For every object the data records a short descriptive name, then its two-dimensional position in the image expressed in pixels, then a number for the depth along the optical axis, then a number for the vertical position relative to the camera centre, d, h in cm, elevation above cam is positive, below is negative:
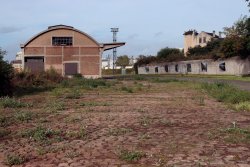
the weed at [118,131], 699 -126
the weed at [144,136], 654 -129
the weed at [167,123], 789 -123
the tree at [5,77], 1717 -11
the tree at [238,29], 4173 +610
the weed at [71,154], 546 -138
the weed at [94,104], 1216 -112
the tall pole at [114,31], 6436 +871
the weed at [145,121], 808 -121
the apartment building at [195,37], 8953 +1050
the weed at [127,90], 1876 -92
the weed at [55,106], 1061 -112
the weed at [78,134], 674 -127
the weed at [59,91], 1633 -93
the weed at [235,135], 630 -127
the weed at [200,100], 1252 -109
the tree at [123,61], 10312 +438
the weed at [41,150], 563 -135
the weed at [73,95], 1489 -100
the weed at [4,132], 693 -127
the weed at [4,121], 799 -120
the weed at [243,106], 1085 -112
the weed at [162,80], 2909 -54
